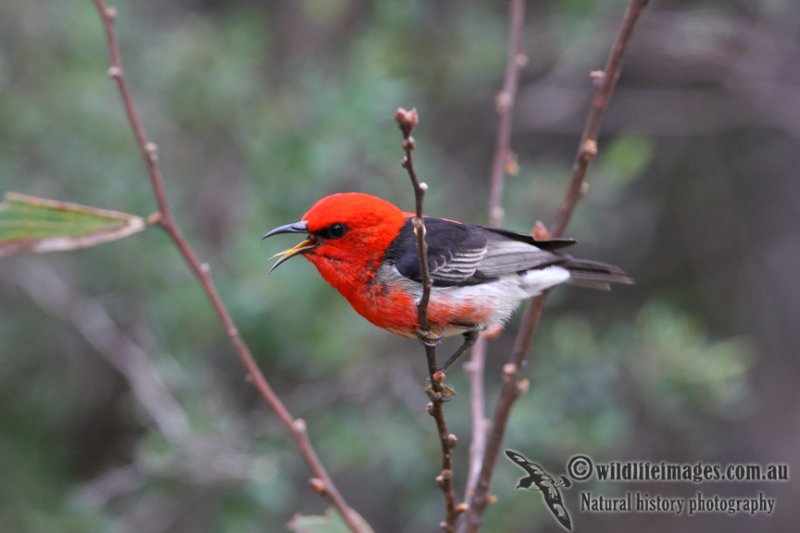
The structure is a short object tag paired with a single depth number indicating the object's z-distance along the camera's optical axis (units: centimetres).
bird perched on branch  579
